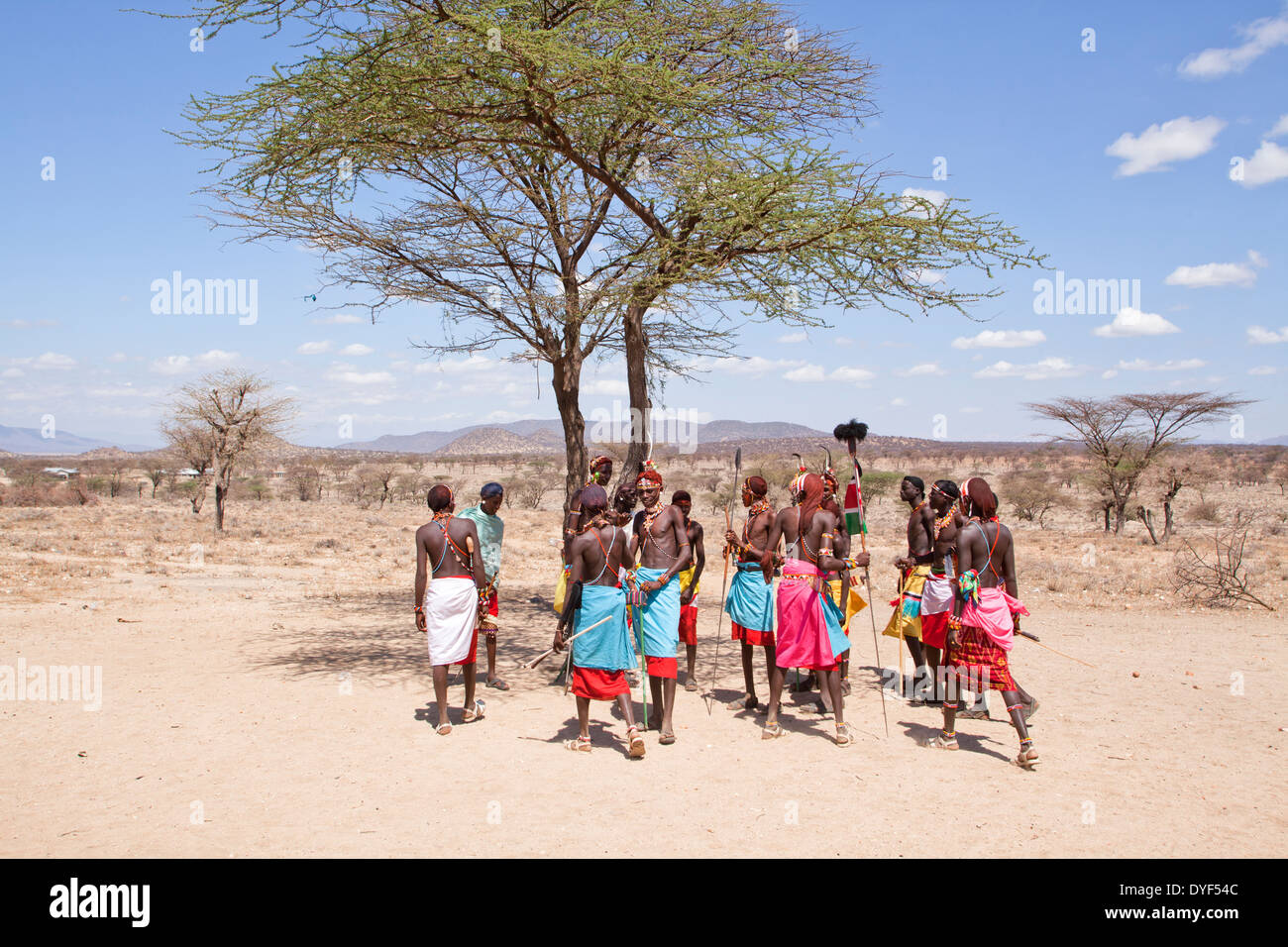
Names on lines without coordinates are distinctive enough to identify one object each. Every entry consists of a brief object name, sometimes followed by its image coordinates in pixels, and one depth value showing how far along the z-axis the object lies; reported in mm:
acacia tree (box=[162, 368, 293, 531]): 25766
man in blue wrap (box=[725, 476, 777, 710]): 6699
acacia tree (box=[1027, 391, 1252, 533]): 27047
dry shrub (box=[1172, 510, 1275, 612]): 13086
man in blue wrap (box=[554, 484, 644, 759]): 6023
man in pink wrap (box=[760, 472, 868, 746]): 6359
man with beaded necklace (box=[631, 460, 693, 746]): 6375
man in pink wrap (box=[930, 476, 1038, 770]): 5941
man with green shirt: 7594
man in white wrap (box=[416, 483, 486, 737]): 6414
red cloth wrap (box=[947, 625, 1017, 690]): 5926
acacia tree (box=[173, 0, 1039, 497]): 7184
